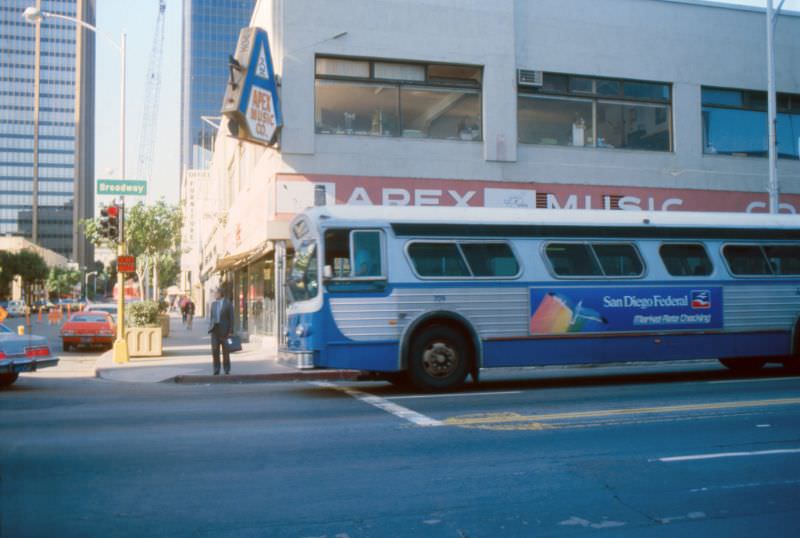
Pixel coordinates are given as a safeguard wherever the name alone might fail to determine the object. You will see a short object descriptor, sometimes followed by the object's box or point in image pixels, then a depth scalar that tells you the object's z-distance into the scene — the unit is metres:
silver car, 13.76
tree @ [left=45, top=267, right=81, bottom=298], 126.07
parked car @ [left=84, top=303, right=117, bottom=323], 33.74
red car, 27.73
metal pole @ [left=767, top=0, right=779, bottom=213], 20.08
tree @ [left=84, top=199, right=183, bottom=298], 39.69
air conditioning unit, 22.11
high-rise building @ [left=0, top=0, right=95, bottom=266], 164.50
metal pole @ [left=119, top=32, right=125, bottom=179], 22.00
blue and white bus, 12.04
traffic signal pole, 20.00
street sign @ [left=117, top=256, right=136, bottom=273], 20.16
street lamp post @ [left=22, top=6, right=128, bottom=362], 20.02
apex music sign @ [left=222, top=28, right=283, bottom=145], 18.98
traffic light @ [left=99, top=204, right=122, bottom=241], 20.02
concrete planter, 22.19
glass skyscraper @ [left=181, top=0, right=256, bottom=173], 155.00
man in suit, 16.56
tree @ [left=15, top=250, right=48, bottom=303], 105.62
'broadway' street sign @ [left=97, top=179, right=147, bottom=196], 19.70
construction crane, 155.88
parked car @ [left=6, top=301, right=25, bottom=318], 72.25
